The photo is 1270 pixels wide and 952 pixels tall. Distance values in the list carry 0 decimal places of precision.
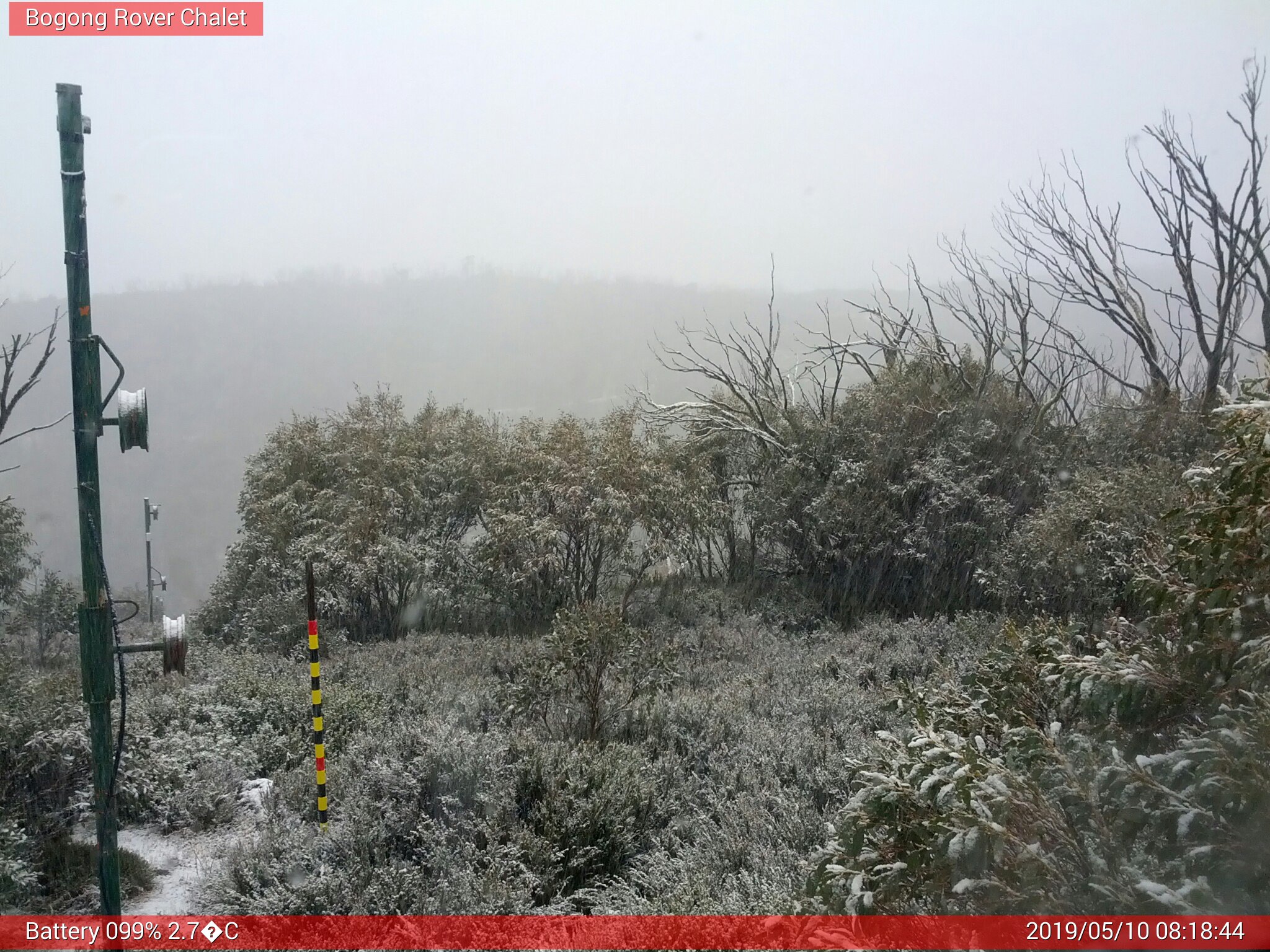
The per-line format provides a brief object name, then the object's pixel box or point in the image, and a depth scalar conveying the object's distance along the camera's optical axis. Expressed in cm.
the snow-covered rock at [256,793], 490
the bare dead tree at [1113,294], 1410
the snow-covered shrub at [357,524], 1359
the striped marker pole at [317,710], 436
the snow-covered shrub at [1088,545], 953
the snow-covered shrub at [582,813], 398
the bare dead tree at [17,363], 484
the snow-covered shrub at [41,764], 404
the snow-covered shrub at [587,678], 639
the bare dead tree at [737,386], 1529
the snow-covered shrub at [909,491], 1278
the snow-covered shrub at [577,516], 1357
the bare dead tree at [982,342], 1409
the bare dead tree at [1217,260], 1240
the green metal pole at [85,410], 268
